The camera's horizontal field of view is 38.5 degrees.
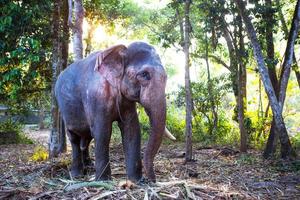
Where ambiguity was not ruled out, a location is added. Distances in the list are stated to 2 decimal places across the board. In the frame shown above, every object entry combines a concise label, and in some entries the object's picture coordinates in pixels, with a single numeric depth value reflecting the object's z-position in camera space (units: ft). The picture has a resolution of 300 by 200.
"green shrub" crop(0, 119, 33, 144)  52.75
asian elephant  16.57
